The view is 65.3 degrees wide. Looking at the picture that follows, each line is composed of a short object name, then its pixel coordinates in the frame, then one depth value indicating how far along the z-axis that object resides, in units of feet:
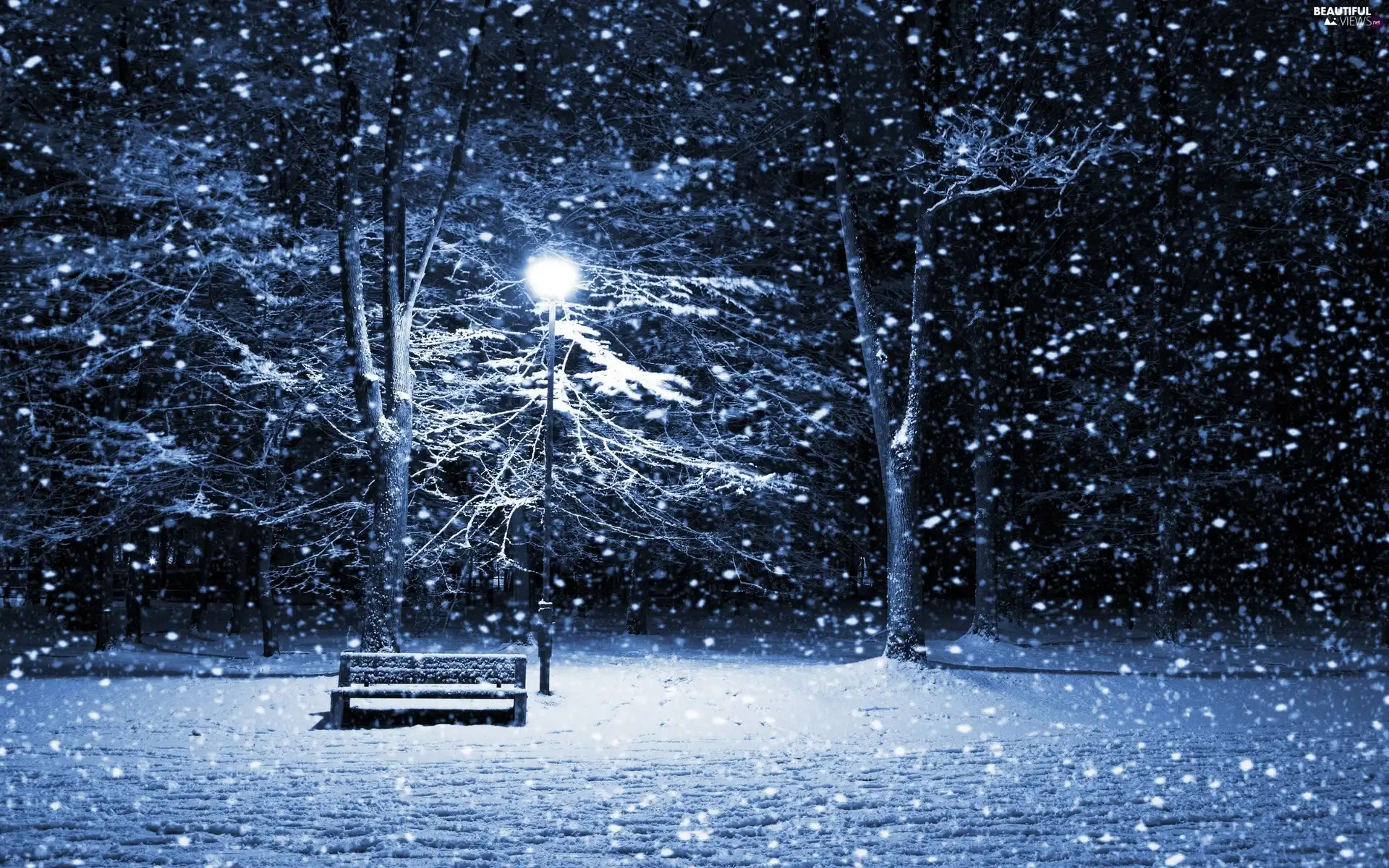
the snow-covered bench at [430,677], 38.52
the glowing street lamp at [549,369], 46.75
